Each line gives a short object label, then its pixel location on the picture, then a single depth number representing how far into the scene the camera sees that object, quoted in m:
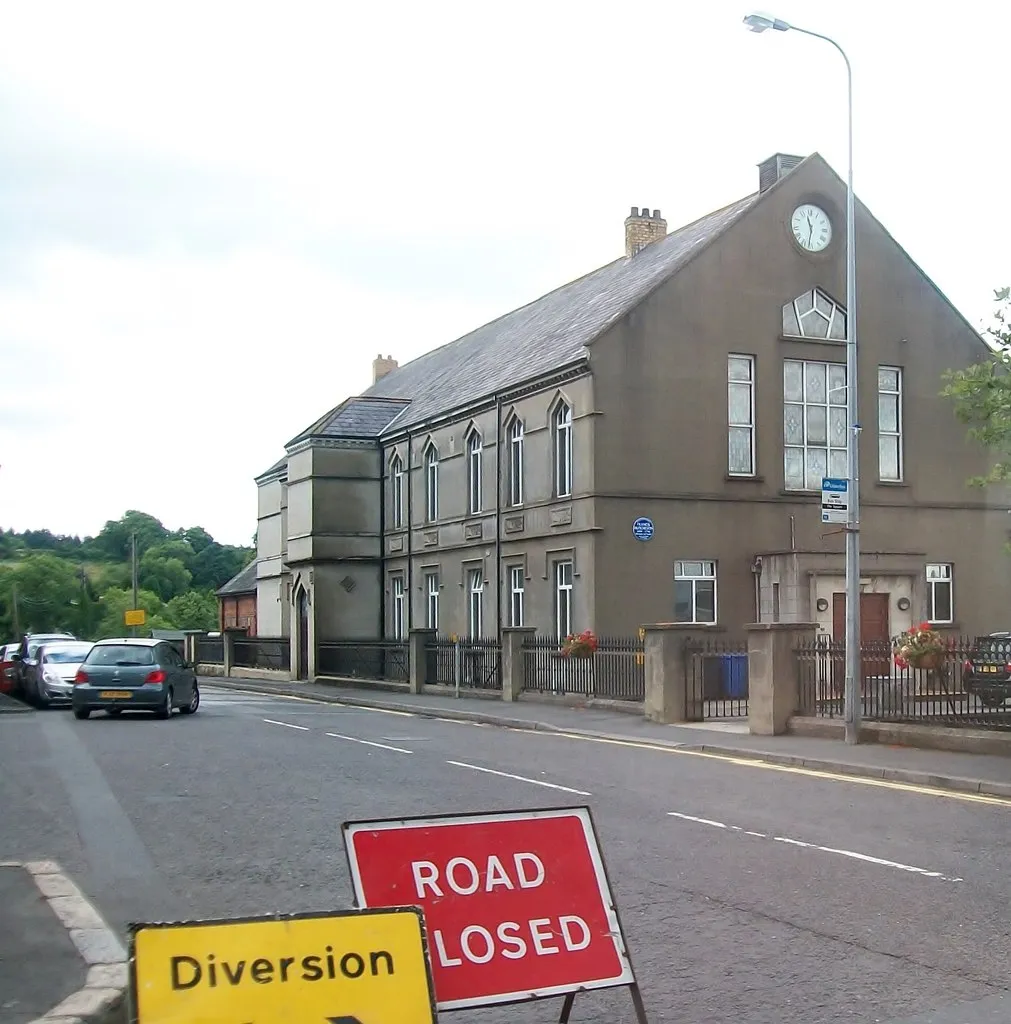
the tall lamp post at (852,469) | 19.78
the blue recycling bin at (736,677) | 26.07
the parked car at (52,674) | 33.25
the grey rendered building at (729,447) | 34.38
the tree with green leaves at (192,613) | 130.25
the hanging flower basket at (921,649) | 19.36
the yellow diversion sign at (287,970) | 4.65
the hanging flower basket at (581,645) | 29.53
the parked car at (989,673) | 18.20
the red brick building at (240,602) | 75.25
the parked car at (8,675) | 38.28
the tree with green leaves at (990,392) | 23.02
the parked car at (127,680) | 27.50
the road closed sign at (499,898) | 5.55
